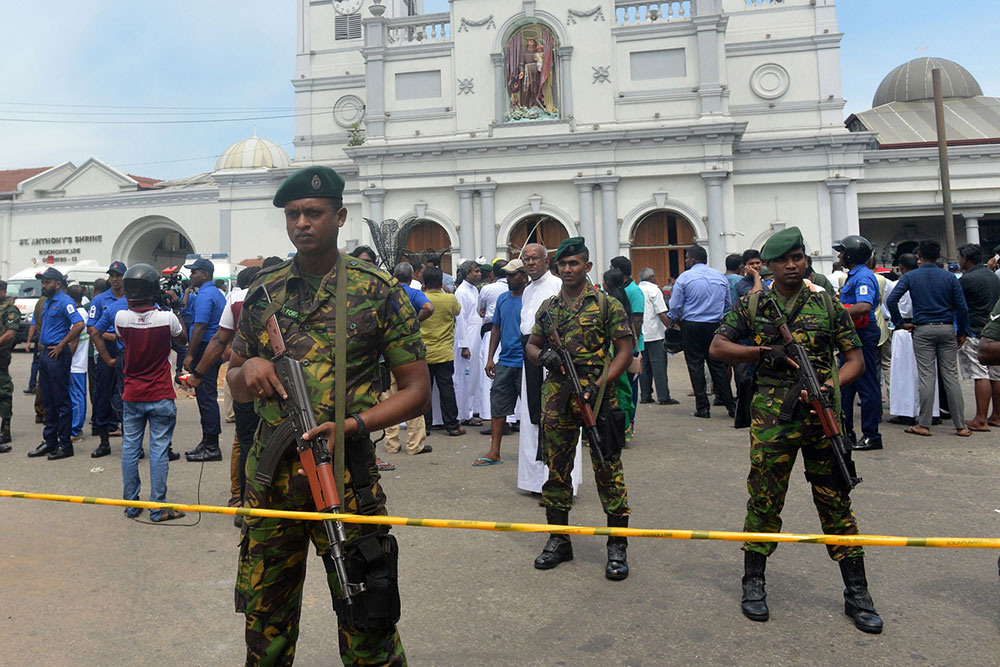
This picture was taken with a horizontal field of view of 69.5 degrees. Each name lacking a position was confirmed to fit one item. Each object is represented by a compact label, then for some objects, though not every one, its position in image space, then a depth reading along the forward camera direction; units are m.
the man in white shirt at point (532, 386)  5.40
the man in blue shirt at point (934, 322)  7.44
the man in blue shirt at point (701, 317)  9.14
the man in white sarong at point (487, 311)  8.57
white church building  24.41
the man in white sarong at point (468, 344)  9.12
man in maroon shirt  5.37
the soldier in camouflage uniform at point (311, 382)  2.37
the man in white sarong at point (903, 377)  8.23
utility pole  17.94
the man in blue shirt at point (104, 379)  7.65
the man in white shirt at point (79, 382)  8.53
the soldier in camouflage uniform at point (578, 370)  4.32
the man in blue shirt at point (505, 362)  6.91
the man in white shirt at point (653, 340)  10.24
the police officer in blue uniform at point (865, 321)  6.96
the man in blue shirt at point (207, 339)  6.68
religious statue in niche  24.95
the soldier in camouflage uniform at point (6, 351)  7.84
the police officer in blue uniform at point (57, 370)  7.53
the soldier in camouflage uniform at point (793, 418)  3.53
